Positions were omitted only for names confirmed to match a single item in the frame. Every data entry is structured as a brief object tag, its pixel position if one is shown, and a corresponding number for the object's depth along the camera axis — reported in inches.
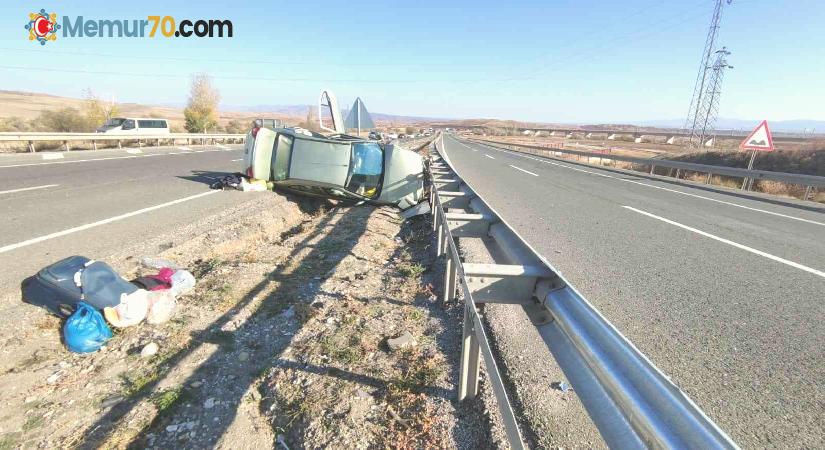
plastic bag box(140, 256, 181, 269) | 185.0
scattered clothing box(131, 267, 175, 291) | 156.7
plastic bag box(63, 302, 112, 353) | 128.6
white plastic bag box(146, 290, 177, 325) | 145.3
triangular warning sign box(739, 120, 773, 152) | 515.8
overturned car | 295.9
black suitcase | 139.0
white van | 889.3
